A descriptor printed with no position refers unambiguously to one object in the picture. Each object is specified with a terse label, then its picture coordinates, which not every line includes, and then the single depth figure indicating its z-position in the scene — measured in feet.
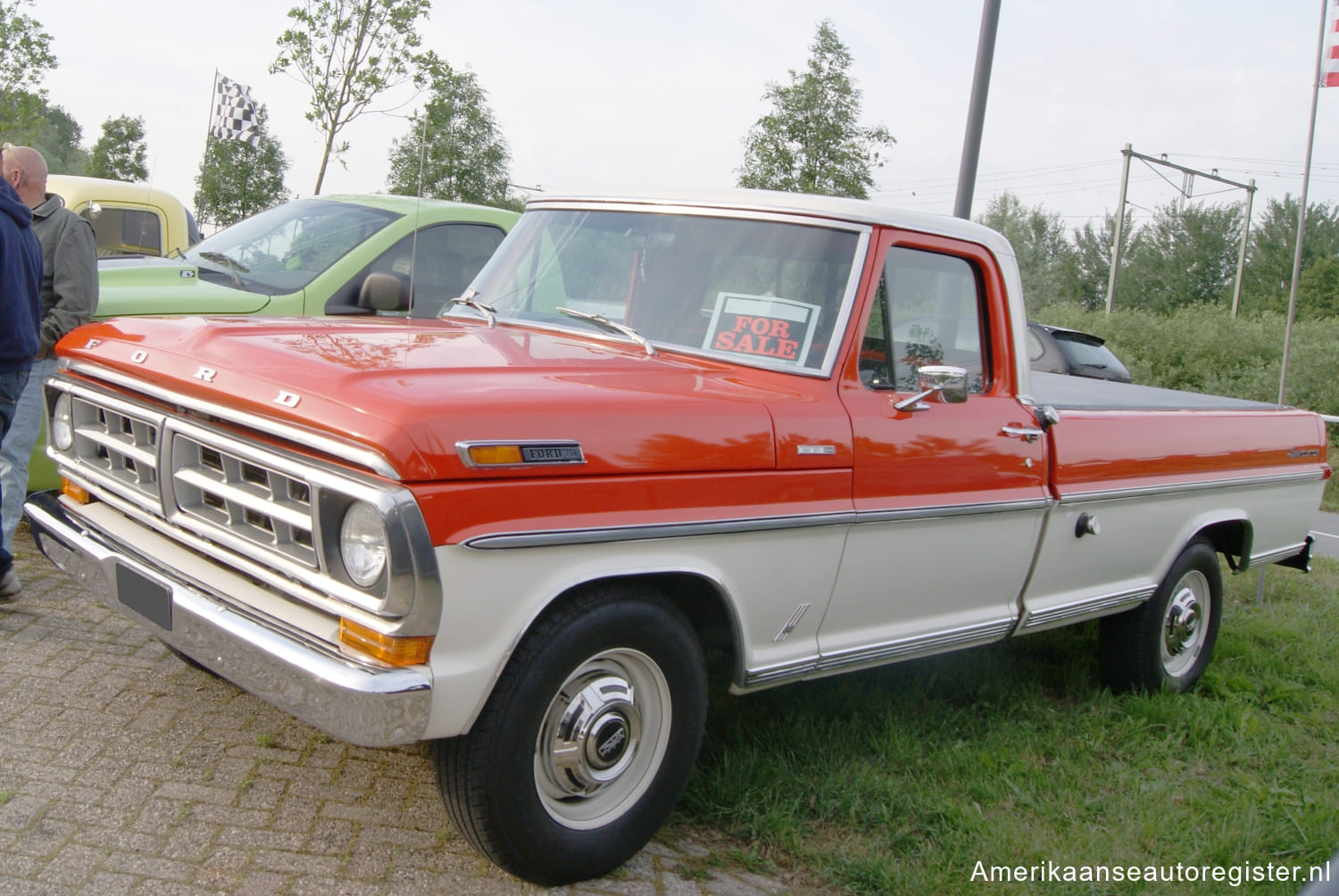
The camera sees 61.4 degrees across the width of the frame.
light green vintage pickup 19.60
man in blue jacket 14.79
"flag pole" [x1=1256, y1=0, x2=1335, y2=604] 41.45
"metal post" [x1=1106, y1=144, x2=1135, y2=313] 114.93
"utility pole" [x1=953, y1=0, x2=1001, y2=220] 29.50
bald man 15.75
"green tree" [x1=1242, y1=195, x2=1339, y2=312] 161.07
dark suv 31.60
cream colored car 26.76
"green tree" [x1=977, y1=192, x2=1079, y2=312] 185.47
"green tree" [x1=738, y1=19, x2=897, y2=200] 65.92
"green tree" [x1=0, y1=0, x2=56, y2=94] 69.15
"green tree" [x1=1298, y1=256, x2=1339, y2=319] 150.61
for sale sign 12.06
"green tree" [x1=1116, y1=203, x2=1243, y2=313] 174.50
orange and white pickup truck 8.63
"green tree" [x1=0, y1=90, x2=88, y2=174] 68.13
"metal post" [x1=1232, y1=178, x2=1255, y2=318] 131.96
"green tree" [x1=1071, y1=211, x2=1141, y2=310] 192.85
